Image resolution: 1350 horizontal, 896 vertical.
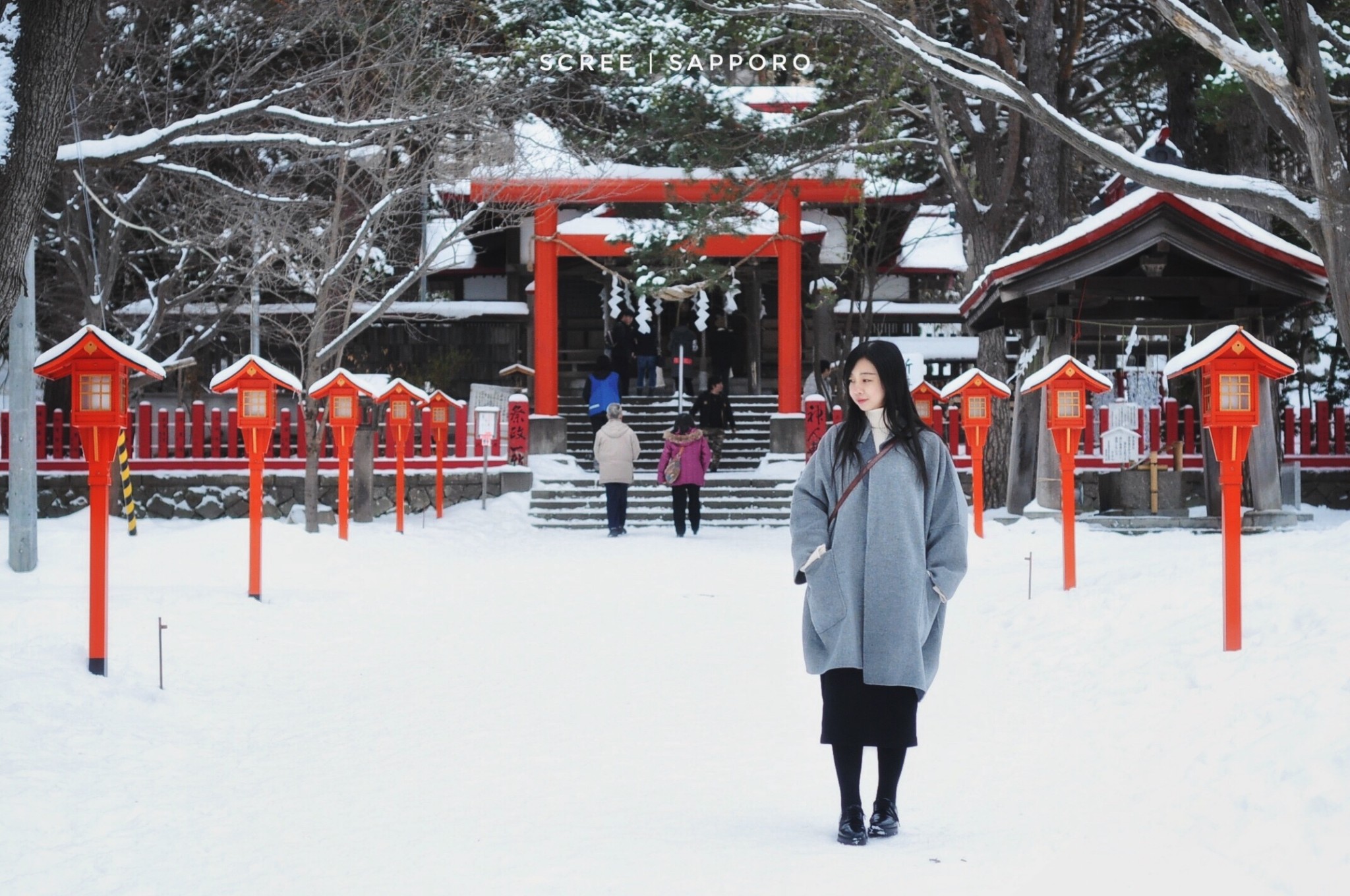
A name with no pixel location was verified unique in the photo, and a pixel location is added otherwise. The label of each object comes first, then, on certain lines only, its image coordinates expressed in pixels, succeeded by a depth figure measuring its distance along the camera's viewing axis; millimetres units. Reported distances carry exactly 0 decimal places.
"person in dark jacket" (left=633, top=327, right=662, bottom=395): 24453
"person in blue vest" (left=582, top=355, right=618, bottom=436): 20219
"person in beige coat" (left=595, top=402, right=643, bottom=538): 16094
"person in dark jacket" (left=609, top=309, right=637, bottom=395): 23391
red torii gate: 21016
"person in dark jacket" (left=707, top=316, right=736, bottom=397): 24094
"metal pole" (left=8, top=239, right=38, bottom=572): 11453
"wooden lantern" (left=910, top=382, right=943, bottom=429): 15211
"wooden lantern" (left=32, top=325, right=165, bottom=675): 7426
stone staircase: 18422
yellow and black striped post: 15414
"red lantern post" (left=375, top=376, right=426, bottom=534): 16953
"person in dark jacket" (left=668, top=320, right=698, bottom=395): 23578
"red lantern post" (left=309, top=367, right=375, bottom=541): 14133
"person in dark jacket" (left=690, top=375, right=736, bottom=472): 20172
